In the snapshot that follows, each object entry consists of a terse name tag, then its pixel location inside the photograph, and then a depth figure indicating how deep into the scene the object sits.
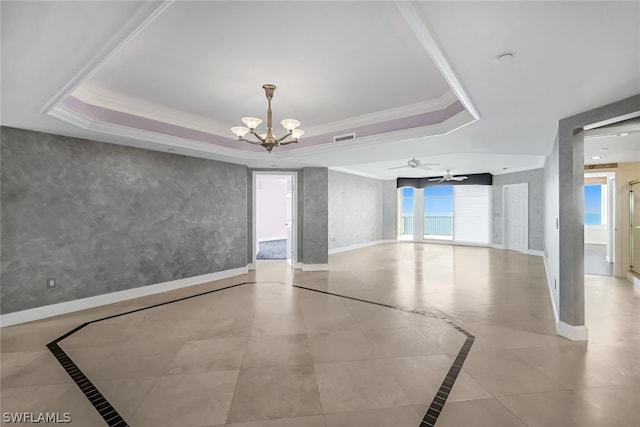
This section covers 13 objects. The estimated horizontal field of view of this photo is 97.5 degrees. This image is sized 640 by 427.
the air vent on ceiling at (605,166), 5.93
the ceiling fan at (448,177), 9.16
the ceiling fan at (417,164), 6.75
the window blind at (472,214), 10.39
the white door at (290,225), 7.09
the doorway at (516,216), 9.11
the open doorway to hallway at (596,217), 9.76
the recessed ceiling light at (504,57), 1.88
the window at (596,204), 11.02
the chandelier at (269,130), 3.16
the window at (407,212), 12.23
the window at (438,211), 11.61
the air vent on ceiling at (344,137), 4.66
